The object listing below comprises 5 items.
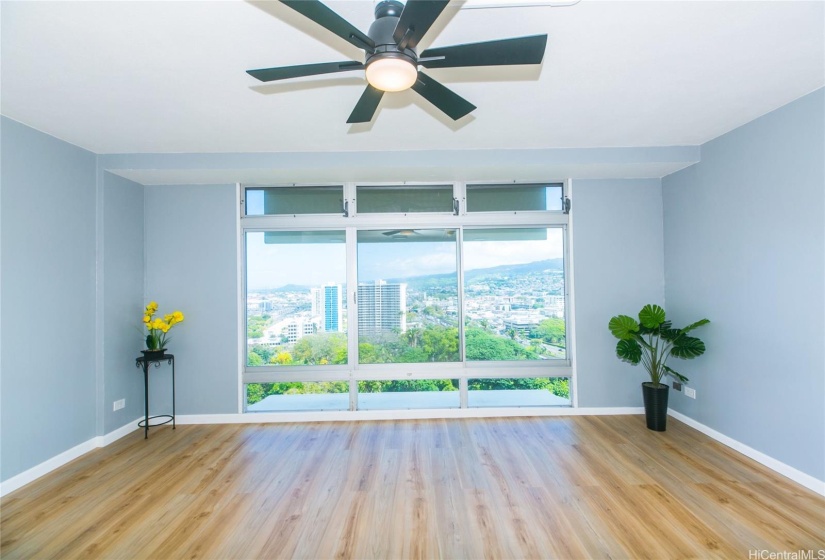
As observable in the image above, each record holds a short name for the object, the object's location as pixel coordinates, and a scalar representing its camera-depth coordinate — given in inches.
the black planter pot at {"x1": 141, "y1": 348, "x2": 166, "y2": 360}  139.9
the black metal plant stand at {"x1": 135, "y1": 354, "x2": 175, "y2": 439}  137.6
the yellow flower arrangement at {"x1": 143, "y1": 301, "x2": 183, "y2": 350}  138.8
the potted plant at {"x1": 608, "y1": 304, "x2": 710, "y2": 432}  135.0
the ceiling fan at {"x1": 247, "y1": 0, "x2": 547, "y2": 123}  52.6
